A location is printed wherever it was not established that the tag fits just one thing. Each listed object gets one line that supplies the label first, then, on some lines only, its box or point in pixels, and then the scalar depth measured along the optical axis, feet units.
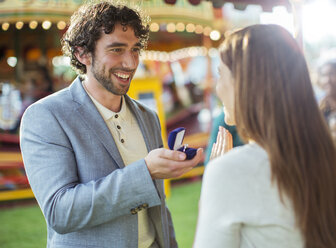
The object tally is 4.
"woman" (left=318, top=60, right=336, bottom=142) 10.63
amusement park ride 17.69
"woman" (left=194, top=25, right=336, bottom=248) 3.36
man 4.73
